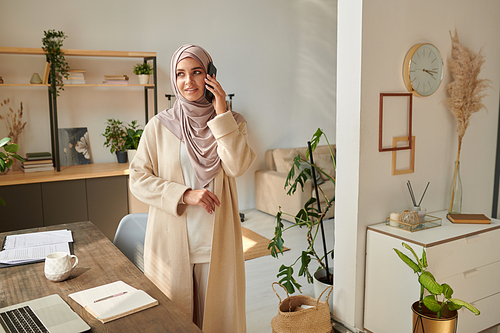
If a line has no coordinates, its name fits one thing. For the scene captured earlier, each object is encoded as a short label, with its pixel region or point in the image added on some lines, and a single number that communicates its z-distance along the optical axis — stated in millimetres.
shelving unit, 3598
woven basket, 2150
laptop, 1044
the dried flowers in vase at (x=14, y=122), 3922
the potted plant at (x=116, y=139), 4289
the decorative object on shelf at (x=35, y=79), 3816
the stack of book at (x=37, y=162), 3785
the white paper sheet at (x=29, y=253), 1565
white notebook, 1140
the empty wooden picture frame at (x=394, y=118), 2215
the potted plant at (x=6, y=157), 1646
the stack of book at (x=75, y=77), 3875
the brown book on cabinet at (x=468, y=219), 2326
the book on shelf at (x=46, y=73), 3714
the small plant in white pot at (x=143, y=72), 4195
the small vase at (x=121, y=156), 4305
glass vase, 2527
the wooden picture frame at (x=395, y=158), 2293
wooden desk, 1091
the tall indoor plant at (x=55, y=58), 3652
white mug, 1352
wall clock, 2256
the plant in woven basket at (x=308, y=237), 2442
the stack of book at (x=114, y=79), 4086
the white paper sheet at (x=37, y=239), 1774
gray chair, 1979
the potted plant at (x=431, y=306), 1739
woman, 1580
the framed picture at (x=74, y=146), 4167
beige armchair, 4812
